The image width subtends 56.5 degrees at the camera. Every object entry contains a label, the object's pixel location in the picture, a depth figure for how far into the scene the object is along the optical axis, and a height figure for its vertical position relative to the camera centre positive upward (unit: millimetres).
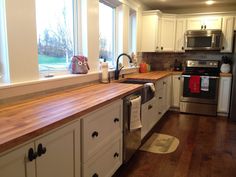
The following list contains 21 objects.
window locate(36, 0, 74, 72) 2197 +280
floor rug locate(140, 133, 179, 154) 2938 -1186
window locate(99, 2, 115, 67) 3389 +440
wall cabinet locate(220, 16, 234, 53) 4566 +568
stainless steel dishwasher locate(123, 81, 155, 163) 2314 -832
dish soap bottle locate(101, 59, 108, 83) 2971 -154
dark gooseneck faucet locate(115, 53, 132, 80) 3350 -186
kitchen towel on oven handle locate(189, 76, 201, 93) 4527 -467
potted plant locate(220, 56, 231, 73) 4543 -85
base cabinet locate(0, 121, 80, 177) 993 -510
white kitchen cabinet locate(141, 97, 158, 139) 2982 -816
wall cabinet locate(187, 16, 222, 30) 4652 +819
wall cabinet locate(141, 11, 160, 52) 4707 +623
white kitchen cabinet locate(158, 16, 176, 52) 5004 +599
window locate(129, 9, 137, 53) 4469 +548
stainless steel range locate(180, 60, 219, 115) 4480 -616
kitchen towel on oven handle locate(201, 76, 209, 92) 4457 -454
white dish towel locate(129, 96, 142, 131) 2403 -595
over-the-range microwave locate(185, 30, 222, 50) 4562 +448
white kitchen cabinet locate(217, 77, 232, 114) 4408 -685
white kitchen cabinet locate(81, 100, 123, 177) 1608 -670
